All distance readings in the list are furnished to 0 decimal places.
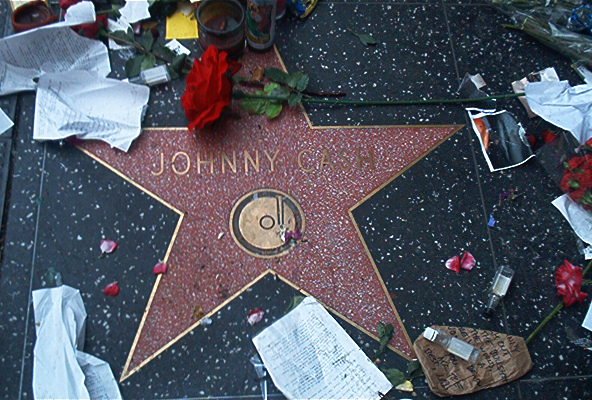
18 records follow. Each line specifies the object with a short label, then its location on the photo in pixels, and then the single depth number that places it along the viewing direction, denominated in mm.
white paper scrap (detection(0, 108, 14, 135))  1479
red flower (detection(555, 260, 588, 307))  1401
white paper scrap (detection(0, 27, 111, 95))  1513
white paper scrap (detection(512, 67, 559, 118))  1631
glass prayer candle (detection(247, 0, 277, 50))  1497
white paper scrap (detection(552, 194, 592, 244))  1475
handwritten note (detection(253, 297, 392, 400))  1280
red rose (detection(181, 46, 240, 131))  1441
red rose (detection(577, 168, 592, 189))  1466
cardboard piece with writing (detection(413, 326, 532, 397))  1303
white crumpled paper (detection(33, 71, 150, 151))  1479
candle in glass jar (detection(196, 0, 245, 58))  1521
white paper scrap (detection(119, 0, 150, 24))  1617
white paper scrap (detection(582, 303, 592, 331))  1386
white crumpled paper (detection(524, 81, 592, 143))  1557
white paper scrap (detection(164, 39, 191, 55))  1597
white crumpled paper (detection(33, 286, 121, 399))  1236
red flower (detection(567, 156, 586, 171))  1494
